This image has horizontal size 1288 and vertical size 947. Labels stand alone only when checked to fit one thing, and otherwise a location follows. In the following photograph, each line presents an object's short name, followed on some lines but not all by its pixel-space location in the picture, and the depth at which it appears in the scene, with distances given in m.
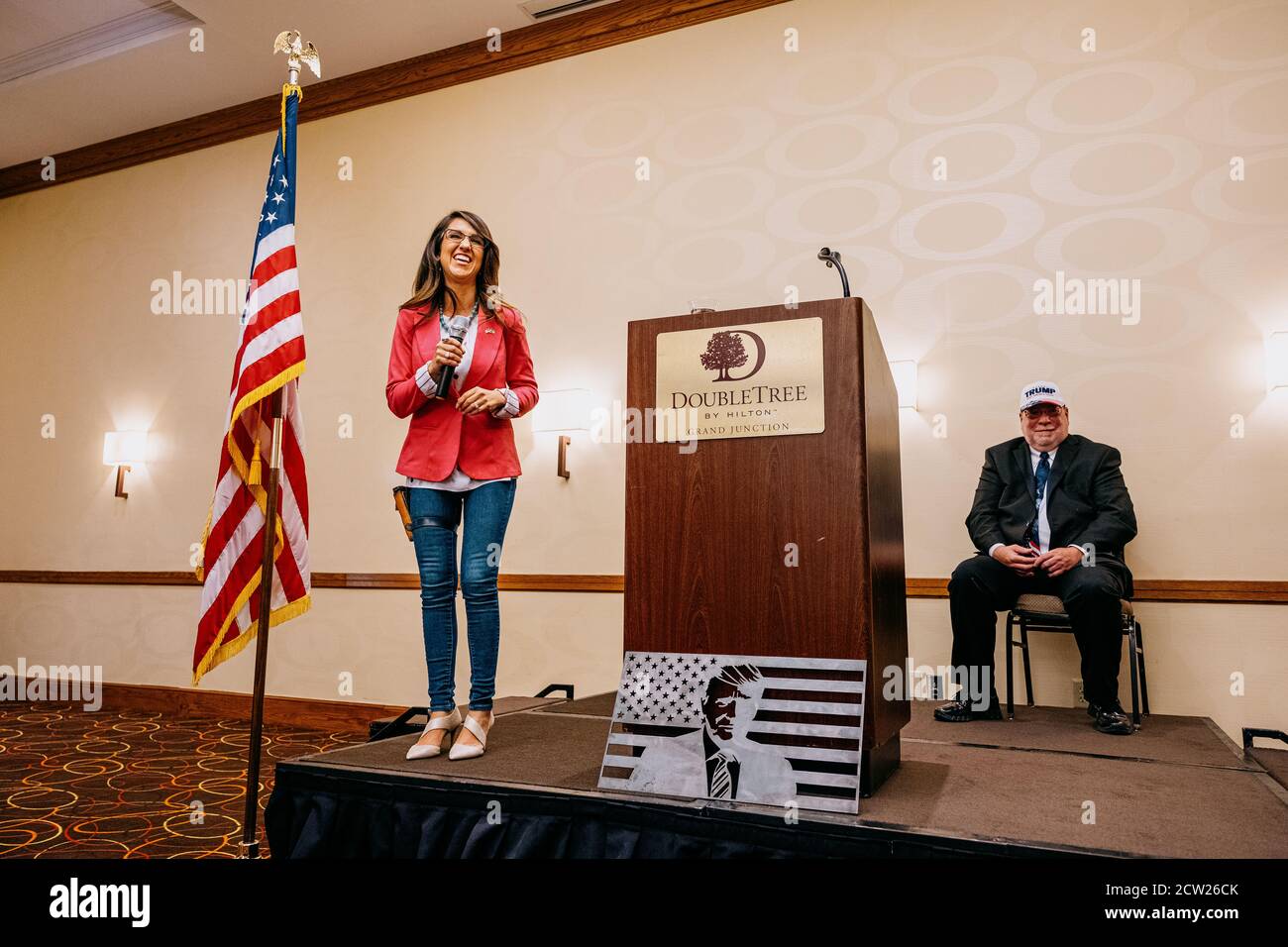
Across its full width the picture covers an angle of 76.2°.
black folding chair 2.92
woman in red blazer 2.16
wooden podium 1.56
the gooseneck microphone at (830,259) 1.88
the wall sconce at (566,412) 4.33
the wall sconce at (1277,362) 3.21
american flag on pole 2.45
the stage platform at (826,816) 1.39
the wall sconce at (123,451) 5.55
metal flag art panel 1.47
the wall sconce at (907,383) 3.76
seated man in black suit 2.81
